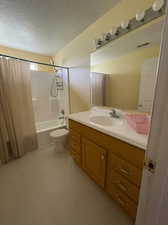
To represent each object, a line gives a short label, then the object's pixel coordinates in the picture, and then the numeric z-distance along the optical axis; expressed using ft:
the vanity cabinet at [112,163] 3.00
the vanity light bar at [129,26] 3.36
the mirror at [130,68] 3.77
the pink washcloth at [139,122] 3.39
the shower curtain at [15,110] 5.78
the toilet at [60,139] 6.80
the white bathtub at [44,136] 7.61
